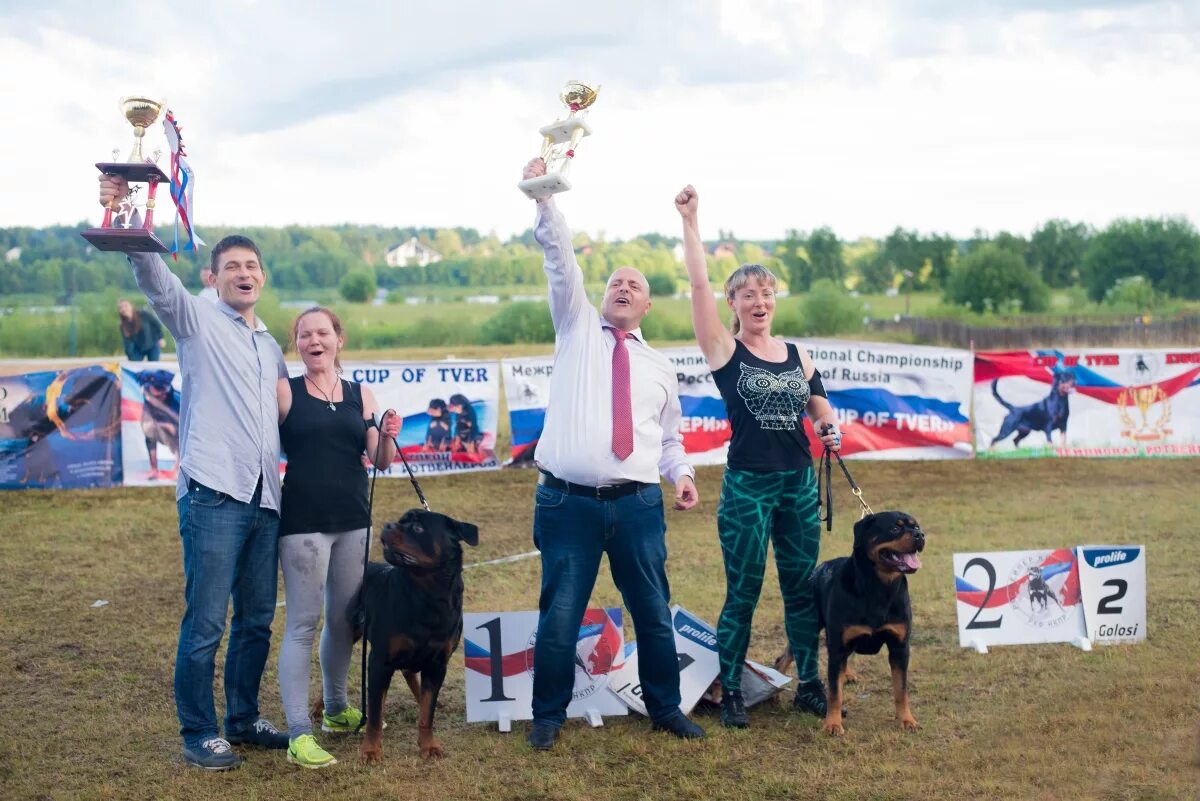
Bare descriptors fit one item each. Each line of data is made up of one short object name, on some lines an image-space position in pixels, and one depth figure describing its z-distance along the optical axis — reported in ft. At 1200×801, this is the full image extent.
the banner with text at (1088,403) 38.63
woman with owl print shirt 14.62
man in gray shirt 12.93
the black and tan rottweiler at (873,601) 14.12
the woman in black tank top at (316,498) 13.62
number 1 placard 15.40
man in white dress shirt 13.64
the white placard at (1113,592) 18.31
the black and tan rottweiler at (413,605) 13.10
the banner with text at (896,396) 38.04
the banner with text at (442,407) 35.96
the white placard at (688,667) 15.55
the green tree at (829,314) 123.34
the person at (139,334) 44.60
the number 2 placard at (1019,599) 18.07
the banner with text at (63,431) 34.55
